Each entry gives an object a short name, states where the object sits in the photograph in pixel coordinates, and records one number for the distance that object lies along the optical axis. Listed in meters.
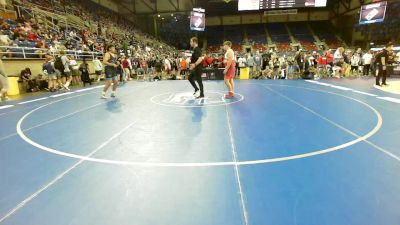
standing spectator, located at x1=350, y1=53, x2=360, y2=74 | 16.72
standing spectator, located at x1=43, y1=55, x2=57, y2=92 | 11.00
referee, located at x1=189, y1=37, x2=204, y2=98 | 7.99
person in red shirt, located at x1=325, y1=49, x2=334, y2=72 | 15.09
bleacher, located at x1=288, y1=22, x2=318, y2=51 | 36.68
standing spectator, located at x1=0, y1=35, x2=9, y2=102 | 8.54
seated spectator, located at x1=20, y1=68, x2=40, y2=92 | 11.47
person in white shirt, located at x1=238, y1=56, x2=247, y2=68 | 16.77
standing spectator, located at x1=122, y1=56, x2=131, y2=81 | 16.58
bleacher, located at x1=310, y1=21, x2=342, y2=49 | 36.56
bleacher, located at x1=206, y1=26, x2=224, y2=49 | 39.70
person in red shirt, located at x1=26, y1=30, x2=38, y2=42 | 13.08
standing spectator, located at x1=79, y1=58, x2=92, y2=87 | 14.34
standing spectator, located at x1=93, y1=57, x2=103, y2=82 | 15.72
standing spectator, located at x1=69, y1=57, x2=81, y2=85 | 13.59
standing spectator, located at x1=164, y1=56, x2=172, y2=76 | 18.42
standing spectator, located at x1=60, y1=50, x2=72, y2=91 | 11.87
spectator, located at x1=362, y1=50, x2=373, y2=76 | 15.81
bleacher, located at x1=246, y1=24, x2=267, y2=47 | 39.03
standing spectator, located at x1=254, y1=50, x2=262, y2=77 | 16.59
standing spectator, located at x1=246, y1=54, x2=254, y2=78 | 16.66
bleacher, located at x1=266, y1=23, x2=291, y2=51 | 37.25
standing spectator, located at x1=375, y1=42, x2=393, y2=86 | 9.57
